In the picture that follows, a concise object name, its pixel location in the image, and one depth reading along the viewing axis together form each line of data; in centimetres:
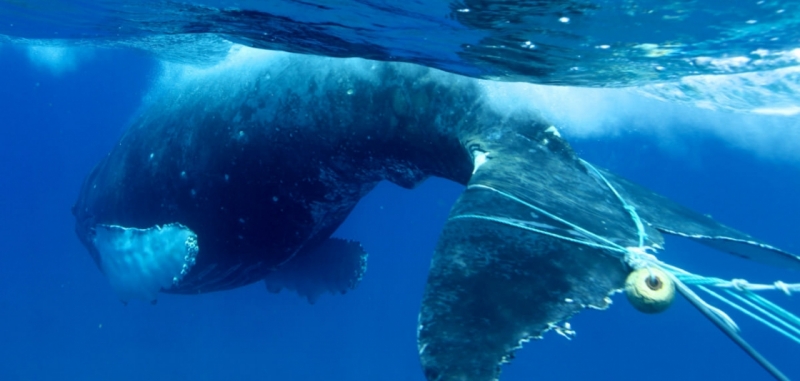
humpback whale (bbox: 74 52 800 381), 332
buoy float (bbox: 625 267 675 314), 299
